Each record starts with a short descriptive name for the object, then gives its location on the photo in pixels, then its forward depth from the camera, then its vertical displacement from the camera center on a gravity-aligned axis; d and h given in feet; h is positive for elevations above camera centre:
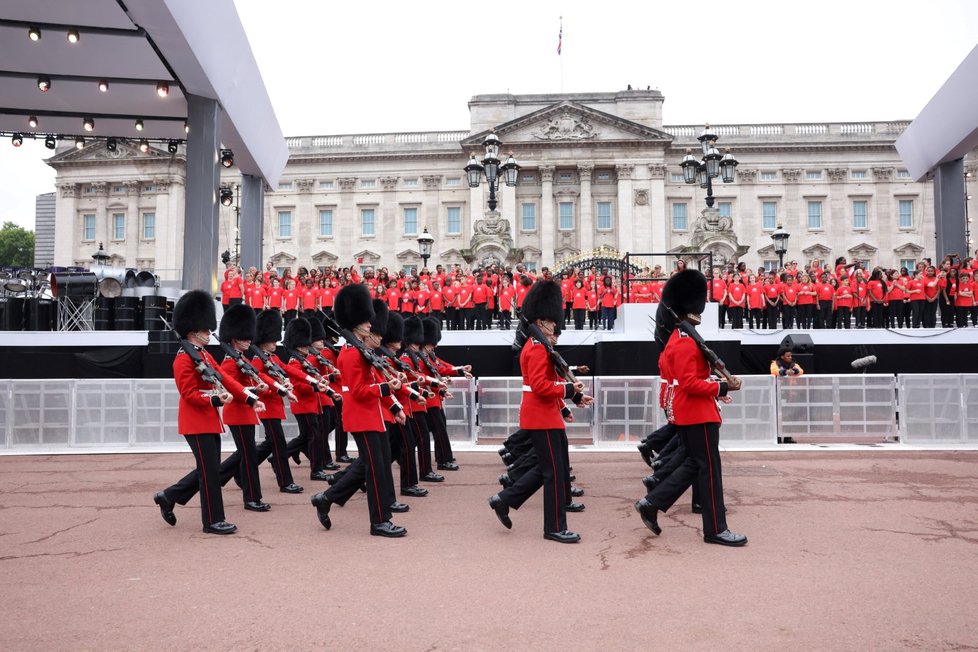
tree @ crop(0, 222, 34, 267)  245.04 +33.44
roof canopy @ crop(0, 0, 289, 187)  40.81 +18.40
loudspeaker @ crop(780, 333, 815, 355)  44.29 +0.37
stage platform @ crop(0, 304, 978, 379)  47.11 -0.10
